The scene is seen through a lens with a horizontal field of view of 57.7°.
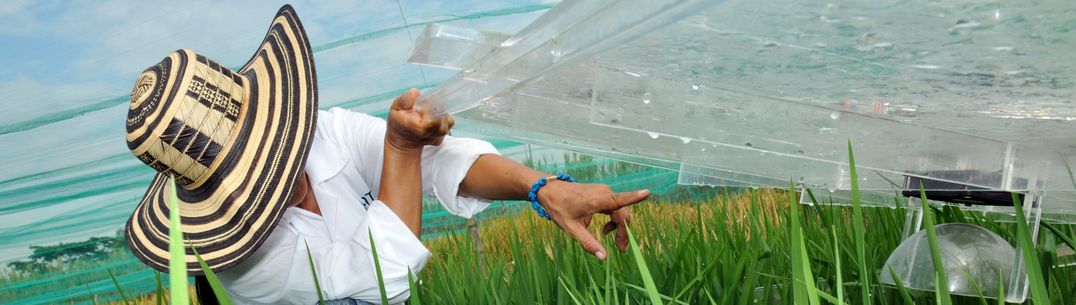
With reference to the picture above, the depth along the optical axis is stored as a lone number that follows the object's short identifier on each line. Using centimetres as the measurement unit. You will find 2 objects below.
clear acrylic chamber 43
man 93
